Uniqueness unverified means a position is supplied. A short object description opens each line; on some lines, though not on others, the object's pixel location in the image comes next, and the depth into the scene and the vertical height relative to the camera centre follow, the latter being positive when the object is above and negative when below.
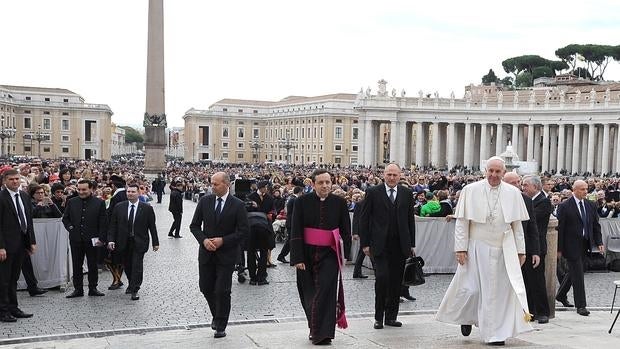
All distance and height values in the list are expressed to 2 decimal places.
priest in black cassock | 6.47 -1.05
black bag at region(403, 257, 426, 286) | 7.34 -1.47
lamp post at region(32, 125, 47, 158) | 90.44 +0.04
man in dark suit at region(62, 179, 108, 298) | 9.26 -1.32
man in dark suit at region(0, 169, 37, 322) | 7.74 -1.24
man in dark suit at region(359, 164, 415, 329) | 7.23 -1.04
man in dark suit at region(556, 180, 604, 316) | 8.40 -1.17
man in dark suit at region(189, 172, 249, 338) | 6.87 -1.07
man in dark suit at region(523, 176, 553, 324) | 7.73 -1.44
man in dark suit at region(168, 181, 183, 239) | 17.27 -1.90
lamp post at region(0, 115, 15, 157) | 64.69 -0.01
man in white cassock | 6.31 -1.16
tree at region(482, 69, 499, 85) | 127.44 +12.29
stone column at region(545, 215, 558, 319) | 7.94 -1.46
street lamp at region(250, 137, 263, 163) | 109.34 -2.31
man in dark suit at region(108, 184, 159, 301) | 9.30 -1.35
